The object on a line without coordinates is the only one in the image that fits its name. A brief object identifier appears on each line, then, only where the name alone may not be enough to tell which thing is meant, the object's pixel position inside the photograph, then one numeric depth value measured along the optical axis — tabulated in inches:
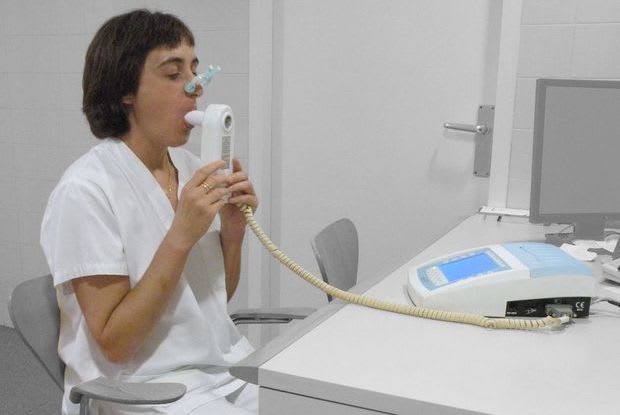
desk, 31.2
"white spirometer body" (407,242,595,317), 41.1
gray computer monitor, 59.5
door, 90.0
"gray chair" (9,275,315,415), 40.9
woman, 46.1
